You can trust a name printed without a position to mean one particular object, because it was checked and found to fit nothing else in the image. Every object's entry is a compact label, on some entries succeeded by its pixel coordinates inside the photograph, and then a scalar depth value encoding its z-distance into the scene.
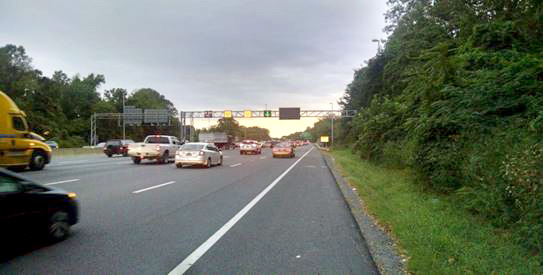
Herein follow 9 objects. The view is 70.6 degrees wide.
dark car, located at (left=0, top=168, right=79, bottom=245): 5.16
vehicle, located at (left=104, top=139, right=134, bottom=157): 36.22
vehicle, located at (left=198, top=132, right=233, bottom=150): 68.83
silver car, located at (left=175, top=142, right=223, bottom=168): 21.50
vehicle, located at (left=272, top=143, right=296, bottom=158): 36.88
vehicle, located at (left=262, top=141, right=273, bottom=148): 94.10
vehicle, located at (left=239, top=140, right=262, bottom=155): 44.66
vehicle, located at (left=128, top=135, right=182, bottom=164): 24.50
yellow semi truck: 16.80
